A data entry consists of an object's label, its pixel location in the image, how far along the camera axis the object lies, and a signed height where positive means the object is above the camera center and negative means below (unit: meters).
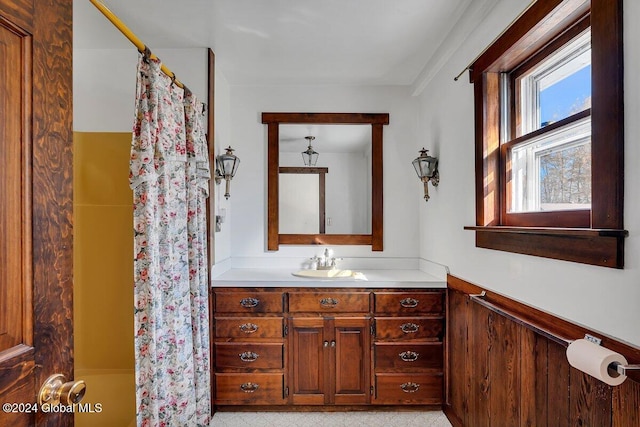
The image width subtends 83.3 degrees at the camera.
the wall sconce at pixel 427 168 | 2.62 +0.33
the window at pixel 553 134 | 1.08 +0.31
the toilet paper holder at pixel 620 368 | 0.96 -0.43
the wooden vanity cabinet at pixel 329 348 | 2.48 -0.93
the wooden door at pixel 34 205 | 0.71 +0.02
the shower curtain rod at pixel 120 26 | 1.33 +0.78
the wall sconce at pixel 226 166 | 2.74 +0.37
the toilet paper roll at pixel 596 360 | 1.00 -0.42
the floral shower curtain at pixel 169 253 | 1.66 -0.20
